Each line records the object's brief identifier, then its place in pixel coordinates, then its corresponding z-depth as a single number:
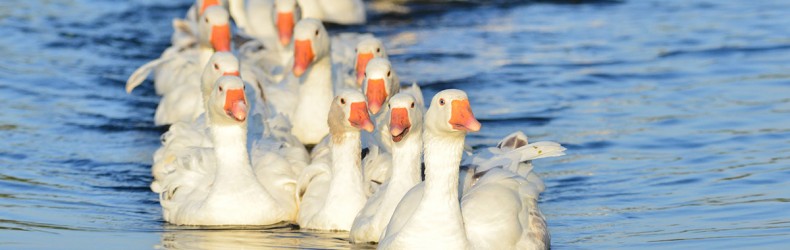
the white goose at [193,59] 16.20
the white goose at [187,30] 19.02
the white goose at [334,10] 23.88
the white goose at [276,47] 17.58
